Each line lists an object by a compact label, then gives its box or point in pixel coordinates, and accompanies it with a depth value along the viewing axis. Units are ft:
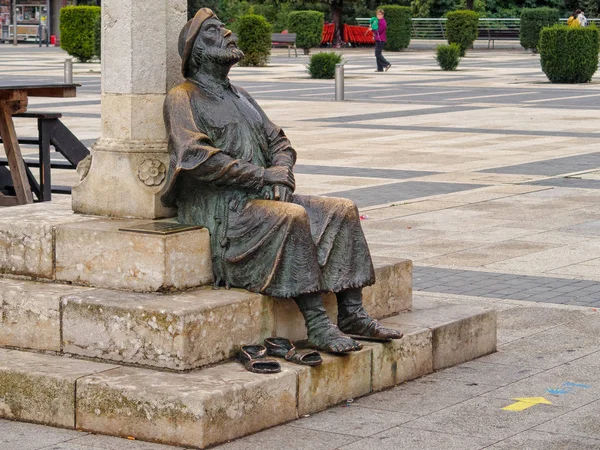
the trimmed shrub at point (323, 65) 107.34
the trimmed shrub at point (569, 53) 97.35
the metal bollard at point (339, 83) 82.07
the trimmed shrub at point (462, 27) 146.61
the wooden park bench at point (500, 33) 179.83
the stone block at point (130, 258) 19.27
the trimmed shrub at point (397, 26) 157.07
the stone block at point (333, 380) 18.57
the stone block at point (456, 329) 21.40
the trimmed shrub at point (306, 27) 154.92
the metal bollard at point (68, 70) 90.17
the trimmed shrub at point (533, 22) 154.30
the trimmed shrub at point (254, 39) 123.95
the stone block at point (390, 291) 21.86
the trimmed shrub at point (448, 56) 116.88
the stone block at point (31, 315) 19.45
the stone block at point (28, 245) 20.58
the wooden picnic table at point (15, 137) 37.50
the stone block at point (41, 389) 17.87
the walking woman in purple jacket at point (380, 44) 118.12
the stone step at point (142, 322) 18.17
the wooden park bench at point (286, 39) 154.10
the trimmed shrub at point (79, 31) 129.49
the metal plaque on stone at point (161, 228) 19.62
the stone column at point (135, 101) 21.36
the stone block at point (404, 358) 19.98
